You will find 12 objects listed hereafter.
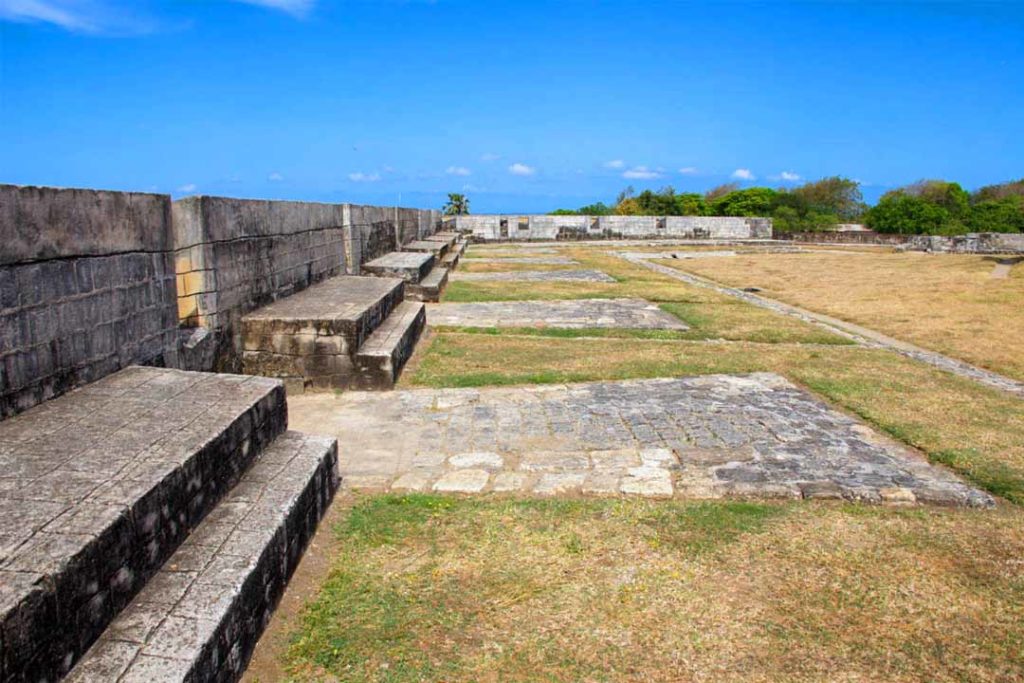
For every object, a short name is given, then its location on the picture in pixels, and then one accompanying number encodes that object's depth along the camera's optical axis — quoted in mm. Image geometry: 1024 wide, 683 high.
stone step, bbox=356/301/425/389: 6223
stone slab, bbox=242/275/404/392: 6172
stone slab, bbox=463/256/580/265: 21556
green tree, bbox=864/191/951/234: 39938
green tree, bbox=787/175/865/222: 56906
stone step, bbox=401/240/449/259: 16359
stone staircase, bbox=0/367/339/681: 1997
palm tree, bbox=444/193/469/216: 50250
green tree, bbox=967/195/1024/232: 38656
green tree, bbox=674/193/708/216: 50281
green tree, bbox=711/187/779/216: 53969
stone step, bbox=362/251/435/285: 11086
